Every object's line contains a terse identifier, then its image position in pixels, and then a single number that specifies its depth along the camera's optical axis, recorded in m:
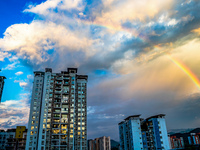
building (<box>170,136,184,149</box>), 140.00
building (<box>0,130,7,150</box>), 113.06
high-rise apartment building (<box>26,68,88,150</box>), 86.62
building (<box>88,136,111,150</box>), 189.73
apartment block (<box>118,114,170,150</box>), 98.56
